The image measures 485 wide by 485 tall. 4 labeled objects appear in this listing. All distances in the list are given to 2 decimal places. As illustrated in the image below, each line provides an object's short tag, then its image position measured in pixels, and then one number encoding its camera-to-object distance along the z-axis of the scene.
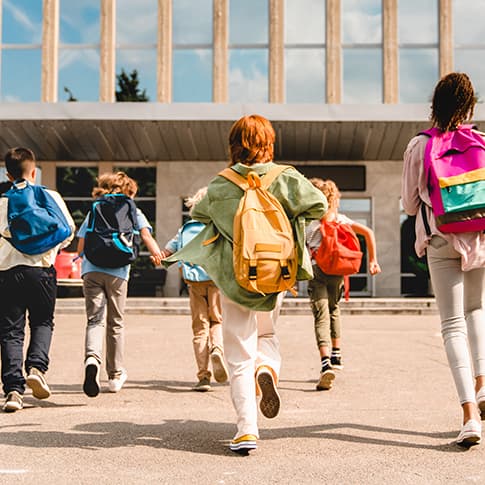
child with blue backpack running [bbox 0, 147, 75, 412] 5.56
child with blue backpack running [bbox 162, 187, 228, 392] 6.57
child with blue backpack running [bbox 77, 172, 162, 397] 6.14
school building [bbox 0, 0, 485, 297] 22.36
